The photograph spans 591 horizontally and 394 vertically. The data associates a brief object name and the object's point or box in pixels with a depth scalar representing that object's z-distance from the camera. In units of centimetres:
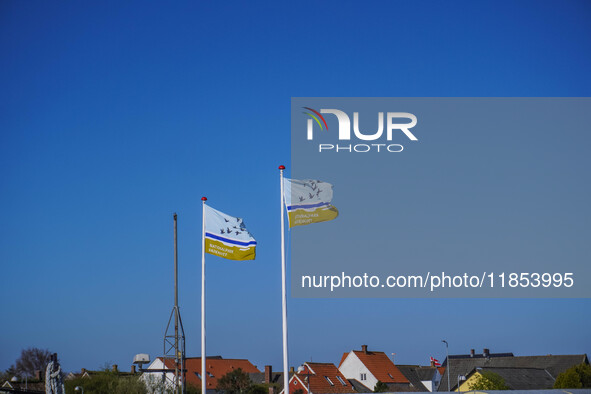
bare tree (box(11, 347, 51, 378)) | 10838
